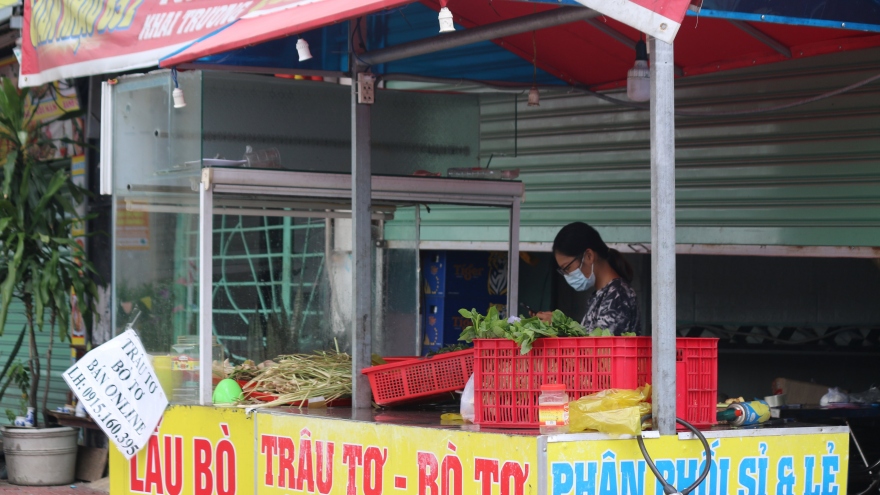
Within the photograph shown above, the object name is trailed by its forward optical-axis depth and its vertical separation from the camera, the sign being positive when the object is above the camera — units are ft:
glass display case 17.61 +1.09
